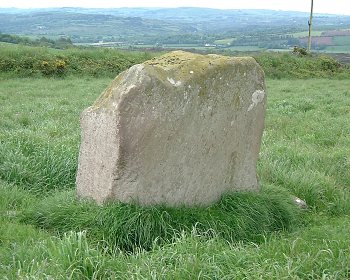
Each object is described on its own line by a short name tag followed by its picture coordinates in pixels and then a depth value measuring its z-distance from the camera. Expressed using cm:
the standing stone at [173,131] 573
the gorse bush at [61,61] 2447
